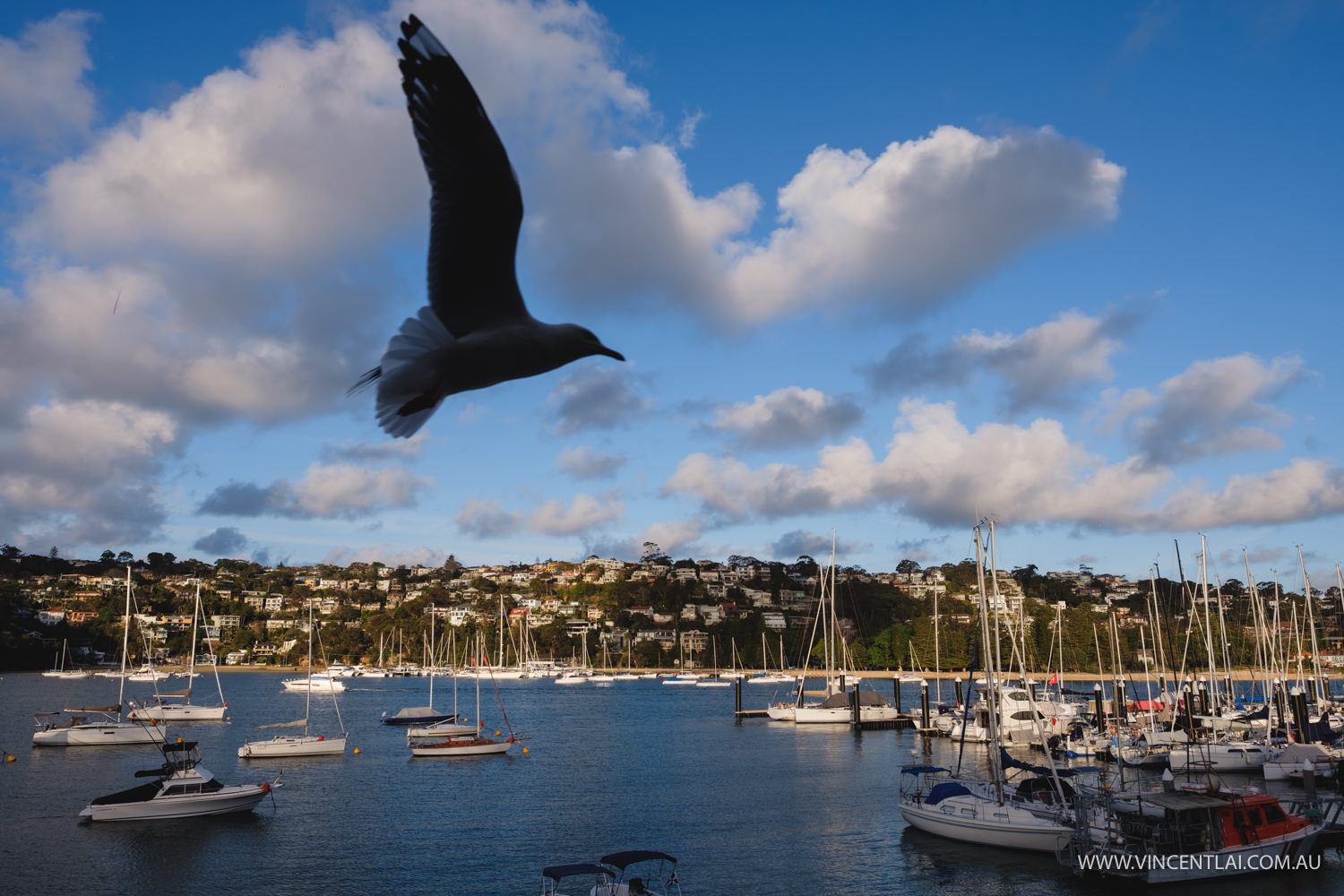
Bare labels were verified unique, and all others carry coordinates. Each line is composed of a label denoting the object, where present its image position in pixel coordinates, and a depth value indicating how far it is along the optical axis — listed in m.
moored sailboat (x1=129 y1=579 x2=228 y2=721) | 51.63
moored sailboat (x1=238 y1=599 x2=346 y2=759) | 38.09
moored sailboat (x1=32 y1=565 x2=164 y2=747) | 41.91
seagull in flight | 3.03
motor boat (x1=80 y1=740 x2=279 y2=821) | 25.00
